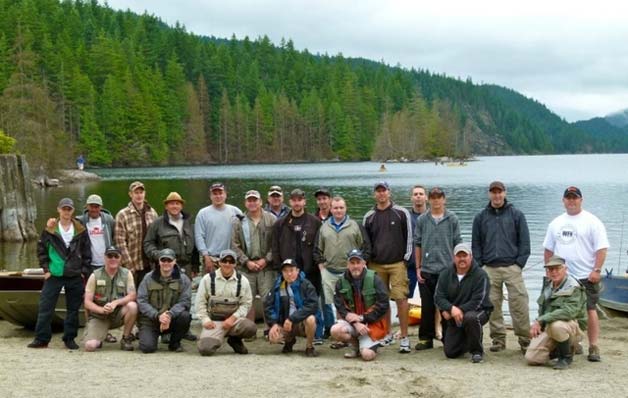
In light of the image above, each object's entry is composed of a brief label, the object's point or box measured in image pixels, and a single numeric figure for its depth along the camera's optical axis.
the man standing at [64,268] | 9.61
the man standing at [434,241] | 9.45
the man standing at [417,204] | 10.46
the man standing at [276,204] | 10.50
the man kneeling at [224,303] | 9.48
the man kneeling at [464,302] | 9.03
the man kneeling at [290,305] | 9.39
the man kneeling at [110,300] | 9.61
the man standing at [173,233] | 10.14
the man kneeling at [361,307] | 9.26
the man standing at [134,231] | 10.29
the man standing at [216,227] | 10.48
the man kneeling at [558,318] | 8.62
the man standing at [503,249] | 9.30
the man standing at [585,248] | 8.92
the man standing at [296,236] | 10.00
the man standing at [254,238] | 10.26
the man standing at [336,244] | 9.72
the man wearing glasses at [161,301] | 9.55
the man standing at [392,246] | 9.73
